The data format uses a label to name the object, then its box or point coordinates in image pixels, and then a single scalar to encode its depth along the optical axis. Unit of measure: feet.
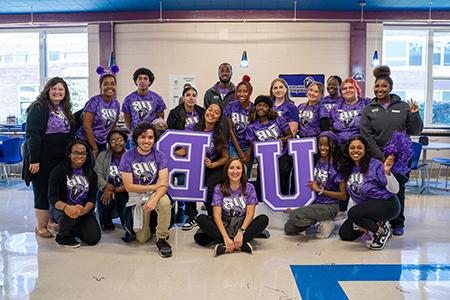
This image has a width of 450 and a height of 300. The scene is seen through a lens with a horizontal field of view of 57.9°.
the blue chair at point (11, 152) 21.47
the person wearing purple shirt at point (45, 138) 12.17
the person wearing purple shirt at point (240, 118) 14.32
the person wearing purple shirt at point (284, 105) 13.98
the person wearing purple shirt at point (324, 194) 12.67
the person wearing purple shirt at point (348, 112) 13.50
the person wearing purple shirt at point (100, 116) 13.73
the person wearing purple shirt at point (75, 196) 11.73
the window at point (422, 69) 27.14
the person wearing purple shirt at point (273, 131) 13.80
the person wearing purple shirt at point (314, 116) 14.14
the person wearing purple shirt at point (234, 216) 11.27
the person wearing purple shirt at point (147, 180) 11.45
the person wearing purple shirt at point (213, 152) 13.35
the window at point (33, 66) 27.91
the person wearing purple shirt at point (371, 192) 11.82
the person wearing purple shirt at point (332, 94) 14.02
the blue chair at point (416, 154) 19.37
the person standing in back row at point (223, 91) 16.14
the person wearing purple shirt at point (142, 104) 14.21
